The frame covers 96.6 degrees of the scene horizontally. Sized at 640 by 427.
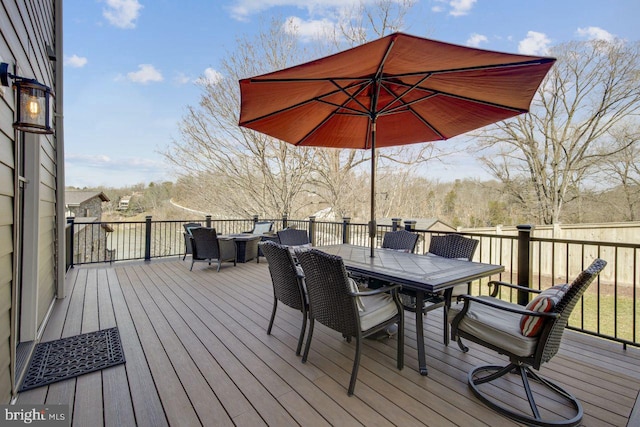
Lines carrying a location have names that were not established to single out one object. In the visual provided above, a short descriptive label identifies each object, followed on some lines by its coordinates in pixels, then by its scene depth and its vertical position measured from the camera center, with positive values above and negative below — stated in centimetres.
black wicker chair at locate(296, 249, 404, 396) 195 -69
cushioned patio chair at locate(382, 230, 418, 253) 368 -36
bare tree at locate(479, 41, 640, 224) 913 +323
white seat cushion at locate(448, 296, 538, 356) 169 -73
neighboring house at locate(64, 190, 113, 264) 1185 +17
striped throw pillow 164 -54
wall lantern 163 +62
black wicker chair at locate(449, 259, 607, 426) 160 -77
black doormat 205 -121
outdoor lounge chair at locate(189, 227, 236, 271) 534 -65
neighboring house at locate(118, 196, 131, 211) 1273 +28
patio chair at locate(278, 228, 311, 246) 425 -38
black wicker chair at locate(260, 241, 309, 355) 239 -58
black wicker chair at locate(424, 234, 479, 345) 259 -43
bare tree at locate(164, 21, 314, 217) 962 +213
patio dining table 209 -47
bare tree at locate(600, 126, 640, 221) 915 +160
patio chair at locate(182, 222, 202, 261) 608 -54
